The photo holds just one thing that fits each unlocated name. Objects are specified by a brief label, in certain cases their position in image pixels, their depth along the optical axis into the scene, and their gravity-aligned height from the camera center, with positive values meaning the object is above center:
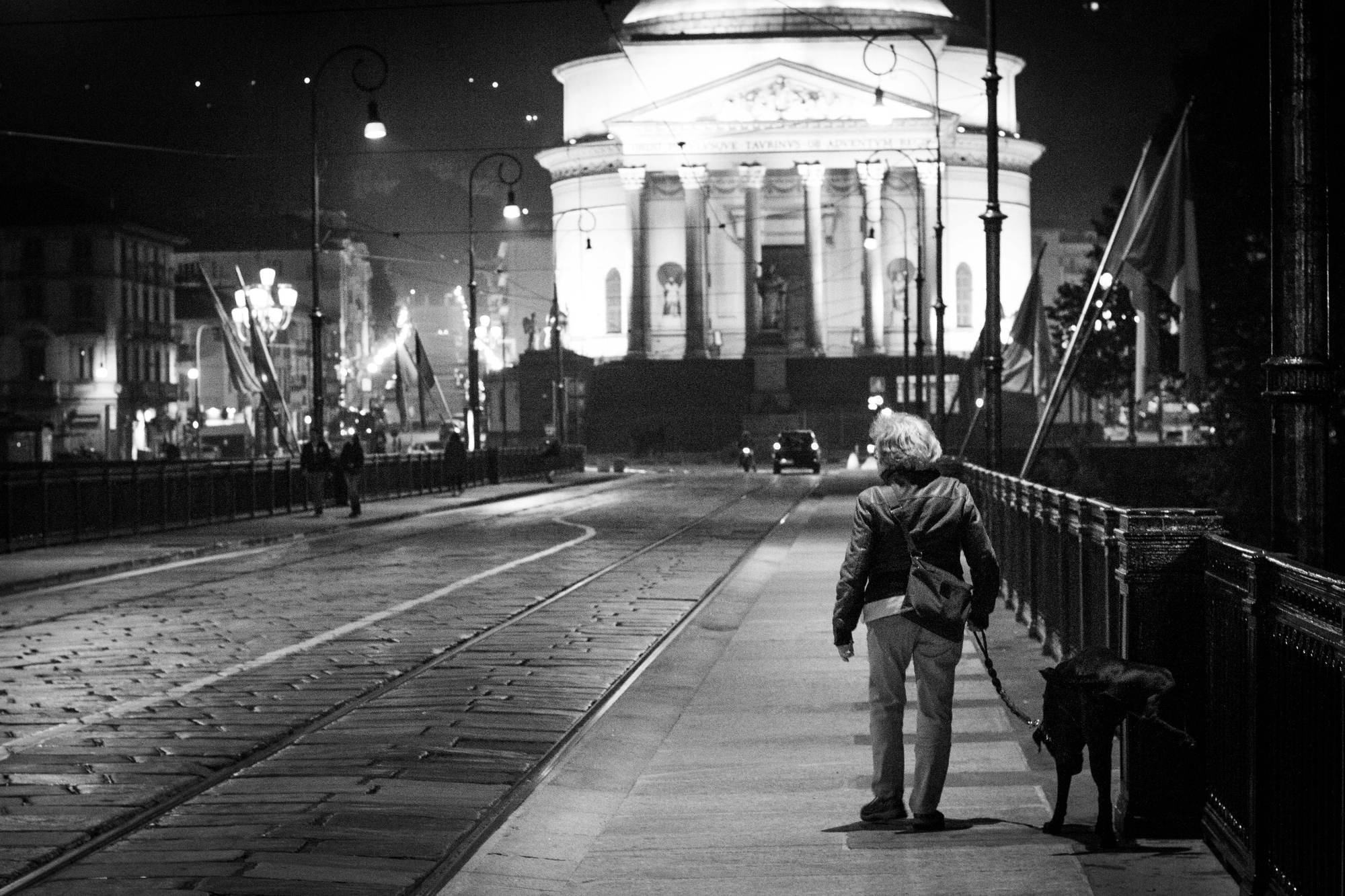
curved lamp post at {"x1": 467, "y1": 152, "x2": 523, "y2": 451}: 62.69 +1.63
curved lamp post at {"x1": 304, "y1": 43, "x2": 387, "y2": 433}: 42.41 +5.34
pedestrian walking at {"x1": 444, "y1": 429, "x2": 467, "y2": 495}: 57.28 -1.11
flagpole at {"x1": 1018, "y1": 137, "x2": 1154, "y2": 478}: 22.77 +0.43
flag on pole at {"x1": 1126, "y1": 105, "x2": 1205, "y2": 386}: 21.70 +1.60
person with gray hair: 9.49 -0.73
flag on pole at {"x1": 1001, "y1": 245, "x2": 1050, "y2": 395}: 37.09 +1.09
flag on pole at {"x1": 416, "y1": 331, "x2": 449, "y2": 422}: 54.22 +1.14
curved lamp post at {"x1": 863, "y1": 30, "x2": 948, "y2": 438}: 53.15 +2.65
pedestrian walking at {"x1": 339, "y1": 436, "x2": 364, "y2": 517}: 42.00 -0.87
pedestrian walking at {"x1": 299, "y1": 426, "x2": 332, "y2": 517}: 42.62 -0.81
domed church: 117.19 +12.59
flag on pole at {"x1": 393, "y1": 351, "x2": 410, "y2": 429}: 51.64 +0.66
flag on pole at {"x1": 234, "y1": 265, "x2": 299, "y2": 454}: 43.84 +0.79
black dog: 8.58 -1.16
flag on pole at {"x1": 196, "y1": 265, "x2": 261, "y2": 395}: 43.34 +1.13
